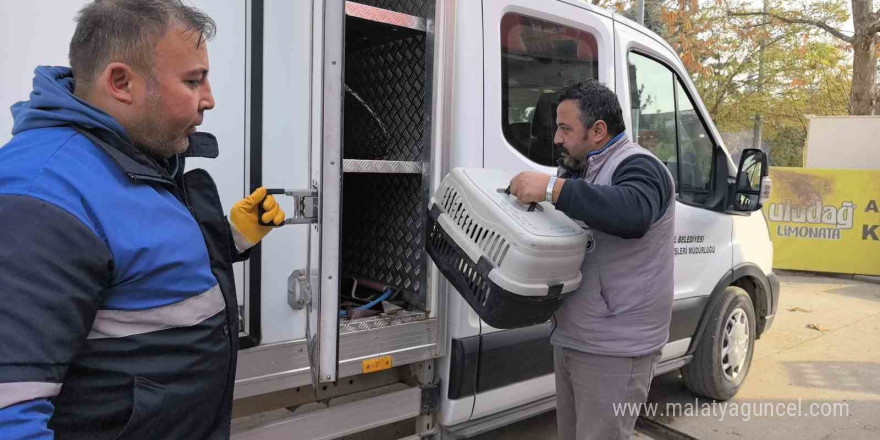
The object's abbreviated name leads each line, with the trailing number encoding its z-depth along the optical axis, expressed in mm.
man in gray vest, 2096
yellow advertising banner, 8961
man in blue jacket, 971
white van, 1861
